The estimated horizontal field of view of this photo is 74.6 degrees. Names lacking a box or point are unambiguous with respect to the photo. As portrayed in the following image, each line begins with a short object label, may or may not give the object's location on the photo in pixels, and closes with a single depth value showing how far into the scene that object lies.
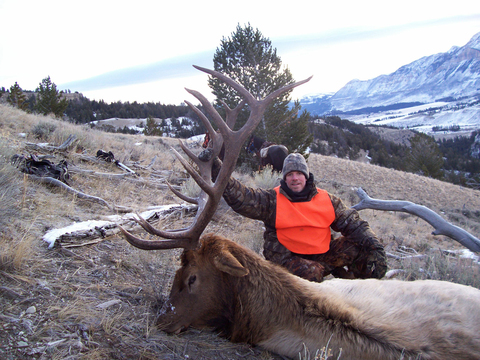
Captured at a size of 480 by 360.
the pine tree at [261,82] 15.70
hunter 3.79
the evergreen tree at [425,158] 41.12
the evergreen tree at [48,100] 28.58
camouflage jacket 3.82
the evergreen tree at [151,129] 36.46
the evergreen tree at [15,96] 33.47
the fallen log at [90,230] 3.31
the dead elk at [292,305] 2.22
